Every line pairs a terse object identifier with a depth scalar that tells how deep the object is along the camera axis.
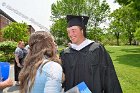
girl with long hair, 1.36
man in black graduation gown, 1.69
